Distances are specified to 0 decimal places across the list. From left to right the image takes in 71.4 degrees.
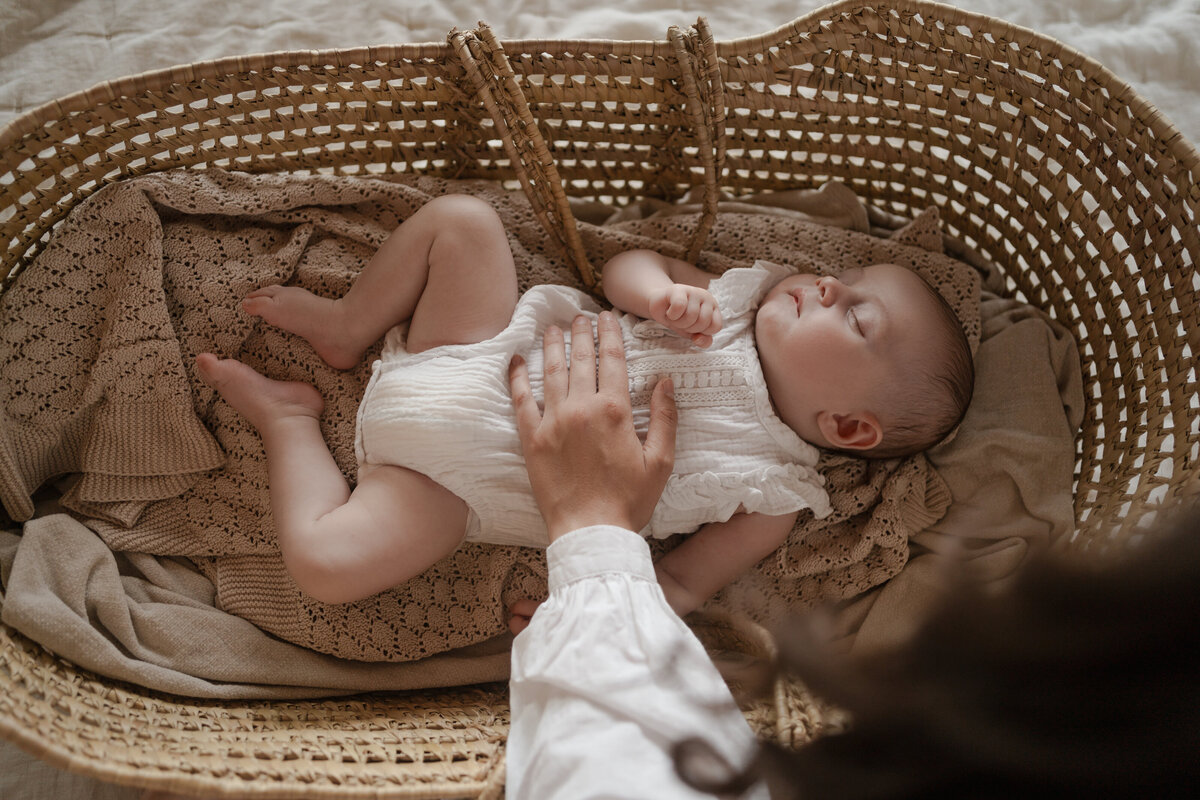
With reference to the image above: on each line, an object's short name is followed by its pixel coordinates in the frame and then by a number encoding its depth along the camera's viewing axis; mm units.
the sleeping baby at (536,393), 1020
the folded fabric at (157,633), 926
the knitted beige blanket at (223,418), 1081
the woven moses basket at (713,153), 953
